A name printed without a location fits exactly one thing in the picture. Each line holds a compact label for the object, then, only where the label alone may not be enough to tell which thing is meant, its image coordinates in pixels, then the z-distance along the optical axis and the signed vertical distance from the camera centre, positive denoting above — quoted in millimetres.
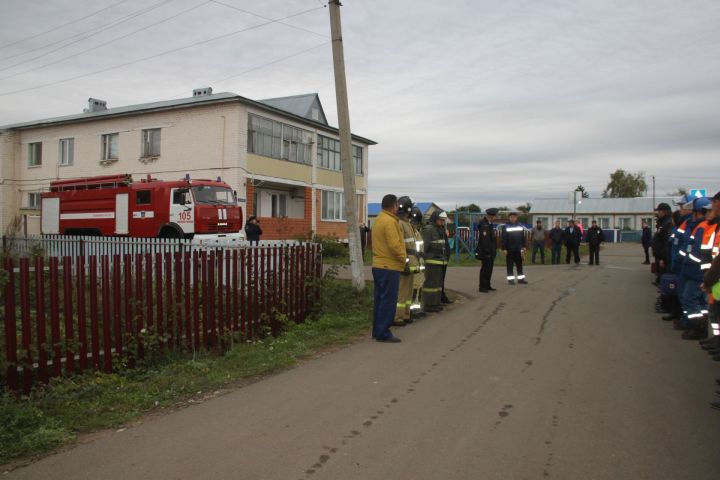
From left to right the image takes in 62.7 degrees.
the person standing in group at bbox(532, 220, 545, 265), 22094 -352
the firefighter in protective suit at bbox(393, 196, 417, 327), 9156 -722
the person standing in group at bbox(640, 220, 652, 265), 21625 -311
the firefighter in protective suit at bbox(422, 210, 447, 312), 10688 -657
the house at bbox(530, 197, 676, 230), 70750 +2235
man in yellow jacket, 8008 -531
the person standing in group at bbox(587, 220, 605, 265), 21438 -326
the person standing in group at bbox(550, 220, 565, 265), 22016 -386
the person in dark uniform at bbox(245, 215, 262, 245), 18984 -64
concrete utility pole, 11547 +1757
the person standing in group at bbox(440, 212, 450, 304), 10874 -514
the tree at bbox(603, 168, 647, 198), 95312 +7342
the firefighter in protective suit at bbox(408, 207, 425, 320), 9383 -629
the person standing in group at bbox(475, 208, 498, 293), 13070 -464
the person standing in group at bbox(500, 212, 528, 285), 14469 -363
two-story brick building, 25188 +3477
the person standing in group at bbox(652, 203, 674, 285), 11273 -63
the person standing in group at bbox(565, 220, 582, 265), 21875 -338
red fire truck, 18281 +582
